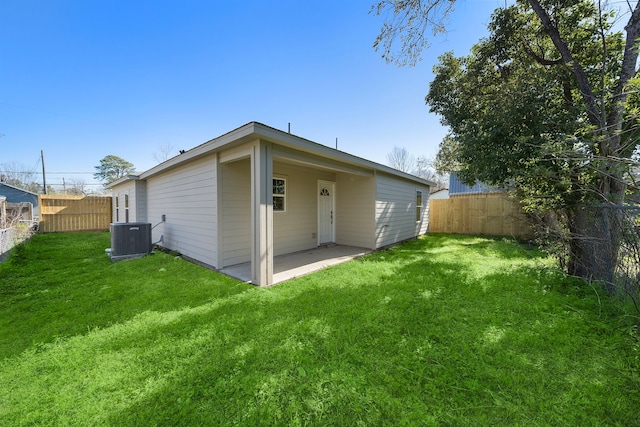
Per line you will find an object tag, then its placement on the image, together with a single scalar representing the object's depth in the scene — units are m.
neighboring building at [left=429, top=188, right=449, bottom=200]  19.28
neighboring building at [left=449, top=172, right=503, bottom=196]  14.47
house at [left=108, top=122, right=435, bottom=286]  3.96
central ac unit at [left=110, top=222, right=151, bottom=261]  5.79
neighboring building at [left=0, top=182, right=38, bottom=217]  16.03
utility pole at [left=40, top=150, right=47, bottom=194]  19.13
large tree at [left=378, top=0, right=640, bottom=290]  3.45
